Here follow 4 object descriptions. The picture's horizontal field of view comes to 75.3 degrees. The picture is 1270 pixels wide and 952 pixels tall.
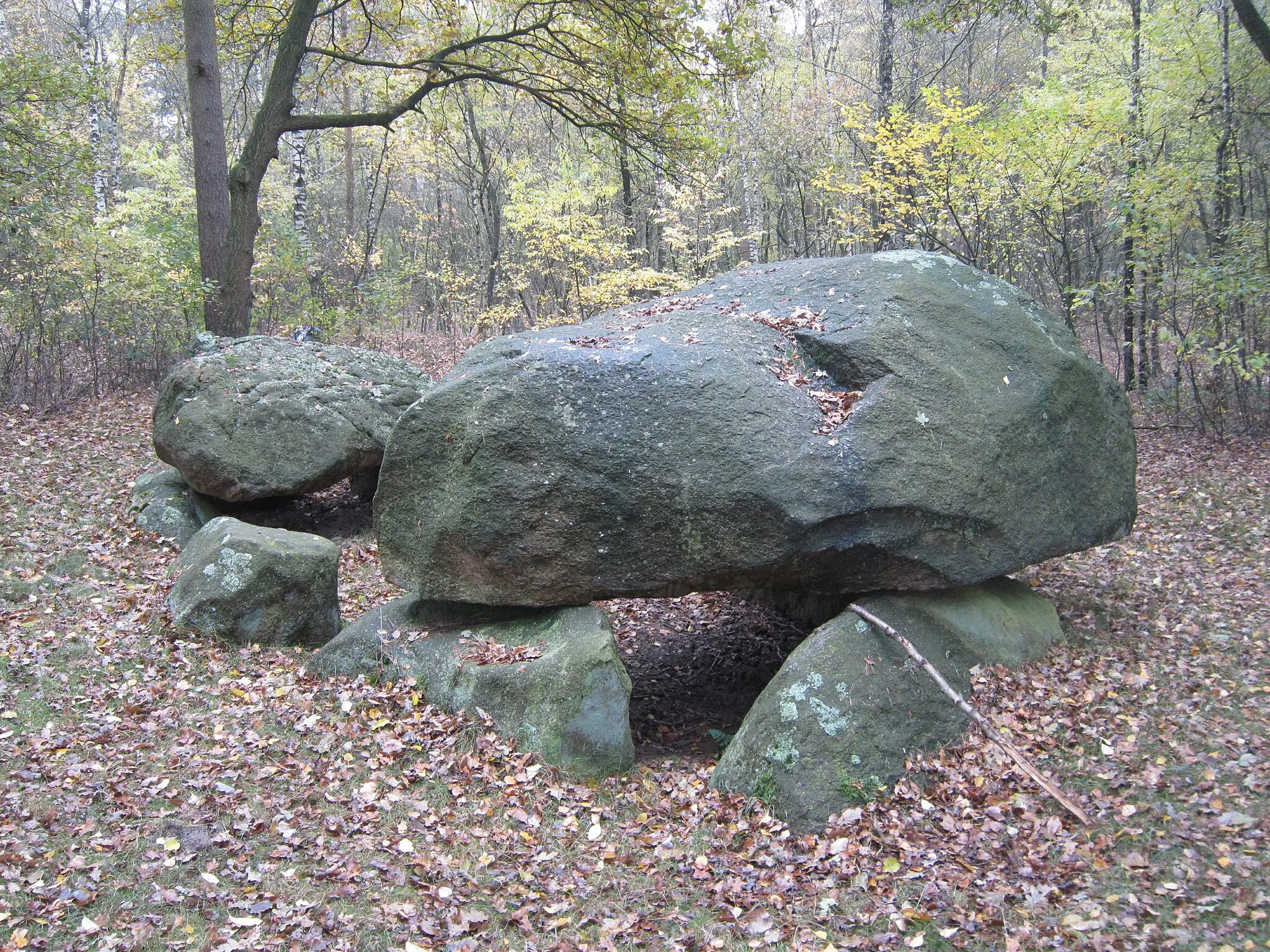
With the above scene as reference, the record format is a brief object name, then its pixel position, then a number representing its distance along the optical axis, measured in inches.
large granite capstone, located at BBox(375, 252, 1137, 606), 231.5
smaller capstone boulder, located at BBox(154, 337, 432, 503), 354.0
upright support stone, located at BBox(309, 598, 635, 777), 221.9
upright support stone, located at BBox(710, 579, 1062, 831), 208.2
